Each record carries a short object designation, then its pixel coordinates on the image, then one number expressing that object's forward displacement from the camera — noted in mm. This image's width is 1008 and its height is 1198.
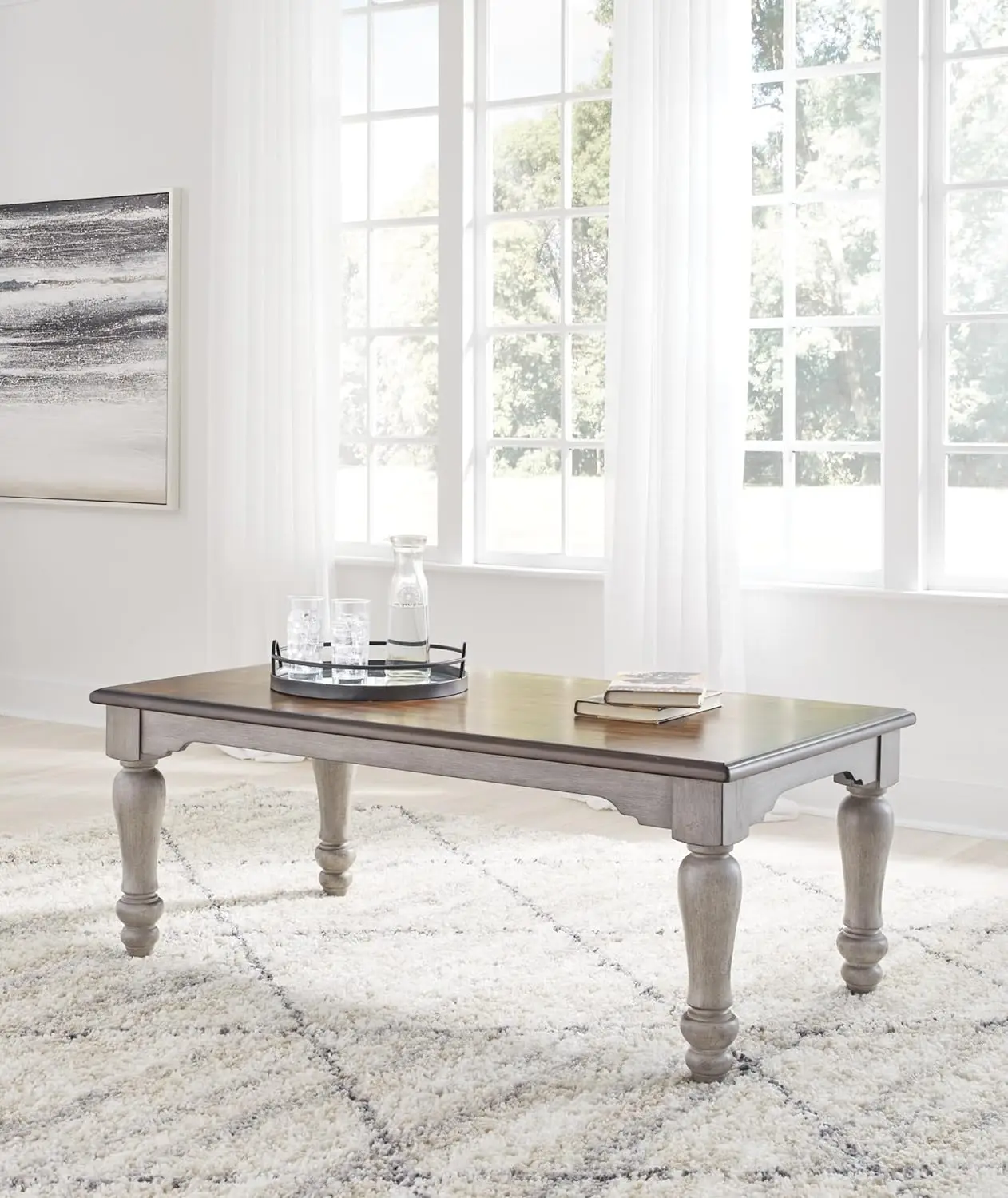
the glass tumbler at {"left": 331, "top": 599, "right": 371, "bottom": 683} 3143
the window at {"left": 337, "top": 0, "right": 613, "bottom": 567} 5051
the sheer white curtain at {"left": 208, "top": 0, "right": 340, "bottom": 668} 5258
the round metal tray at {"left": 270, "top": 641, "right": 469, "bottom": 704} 2996
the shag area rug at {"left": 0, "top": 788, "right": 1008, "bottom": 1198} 2232
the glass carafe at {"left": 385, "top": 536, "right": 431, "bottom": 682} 3141
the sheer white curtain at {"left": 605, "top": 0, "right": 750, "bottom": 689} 4453
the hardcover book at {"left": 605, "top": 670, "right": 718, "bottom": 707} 2840
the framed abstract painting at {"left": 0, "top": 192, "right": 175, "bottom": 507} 5816
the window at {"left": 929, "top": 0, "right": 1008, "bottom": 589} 4312
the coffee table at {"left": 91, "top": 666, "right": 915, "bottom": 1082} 2465
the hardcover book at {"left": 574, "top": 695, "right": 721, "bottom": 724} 2779
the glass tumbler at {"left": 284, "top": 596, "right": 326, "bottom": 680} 3215
